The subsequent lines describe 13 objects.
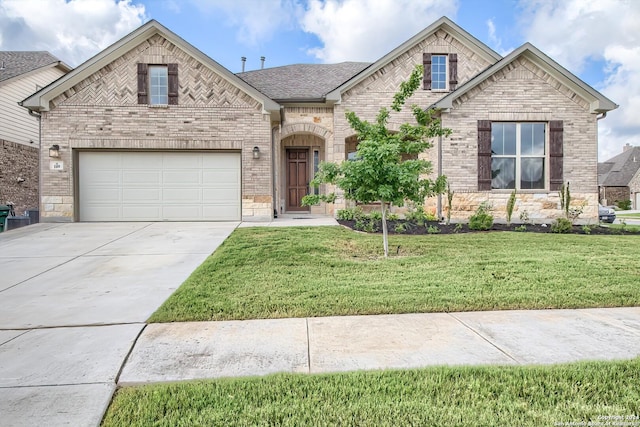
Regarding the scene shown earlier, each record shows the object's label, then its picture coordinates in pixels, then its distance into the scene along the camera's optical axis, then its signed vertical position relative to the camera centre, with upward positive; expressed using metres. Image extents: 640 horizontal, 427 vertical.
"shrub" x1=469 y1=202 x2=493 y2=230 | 9.60 -0.60
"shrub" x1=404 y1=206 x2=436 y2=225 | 9.46 -0.56
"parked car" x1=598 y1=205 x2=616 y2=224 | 15.99 -0.76
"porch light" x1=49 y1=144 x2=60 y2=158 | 10.95 +1.56
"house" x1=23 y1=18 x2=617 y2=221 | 11.07 +1.96
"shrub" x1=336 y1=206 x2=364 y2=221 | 11.80 -0.46
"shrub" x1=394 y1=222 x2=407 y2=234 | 9.29 -0.75
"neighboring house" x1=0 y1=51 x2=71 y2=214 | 14.71 +3.15
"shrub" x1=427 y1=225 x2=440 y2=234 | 9.23 -0.78
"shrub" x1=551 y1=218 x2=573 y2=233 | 9.38 -0.70
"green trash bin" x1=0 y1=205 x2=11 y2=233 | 10.12 -0.35
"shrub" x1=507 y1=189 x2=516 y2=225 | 10.38 -0.16
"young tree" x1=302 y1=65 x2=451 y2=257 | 6.10 +0.56
